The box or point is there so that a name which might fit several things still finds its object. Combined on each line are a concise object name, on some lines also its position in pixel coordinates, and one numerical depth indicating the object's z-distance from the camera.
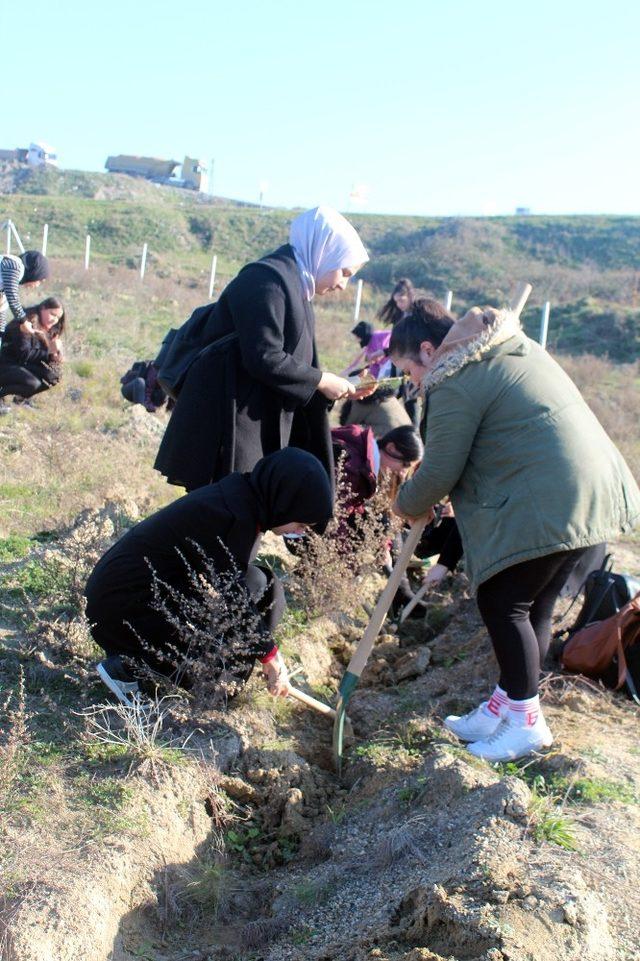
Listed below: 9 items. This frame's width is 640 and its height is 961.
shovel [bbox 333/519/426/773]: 3.44
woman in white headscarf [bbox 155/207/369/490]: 3.40
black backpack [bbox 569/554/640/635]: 4.08
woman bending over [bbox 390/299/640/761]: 2.91
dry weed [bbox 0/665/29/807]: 2.58
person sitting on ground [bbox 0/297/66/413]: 7.82
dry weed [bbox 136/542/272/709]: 3.12
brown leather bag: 3.86
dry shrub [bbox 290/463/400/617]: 4.36
